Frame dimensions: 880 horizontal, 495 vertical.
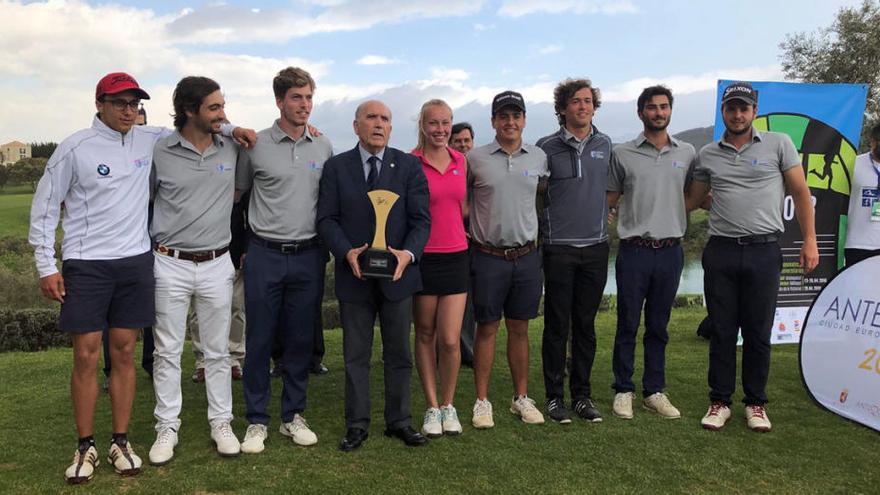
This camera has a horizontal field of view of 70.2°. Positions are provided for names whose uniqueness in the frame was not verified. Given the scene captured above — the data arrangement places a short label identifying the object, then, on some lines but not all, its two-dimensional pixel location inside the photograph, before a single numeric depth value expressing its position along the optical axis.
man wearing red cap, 3.12
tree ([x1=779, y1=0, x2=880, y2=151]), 15.94
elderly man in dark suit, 3.54
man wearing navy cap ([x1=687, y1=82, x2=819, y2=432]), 4.01
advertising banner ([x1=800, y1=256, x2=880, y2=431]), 4.08
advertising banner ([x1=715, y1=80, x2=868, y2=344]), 6.19
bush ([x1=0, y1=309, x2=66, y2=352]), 8.20
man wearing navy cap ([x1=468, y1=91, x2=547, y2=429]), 3.85
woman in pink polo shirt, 3.70
